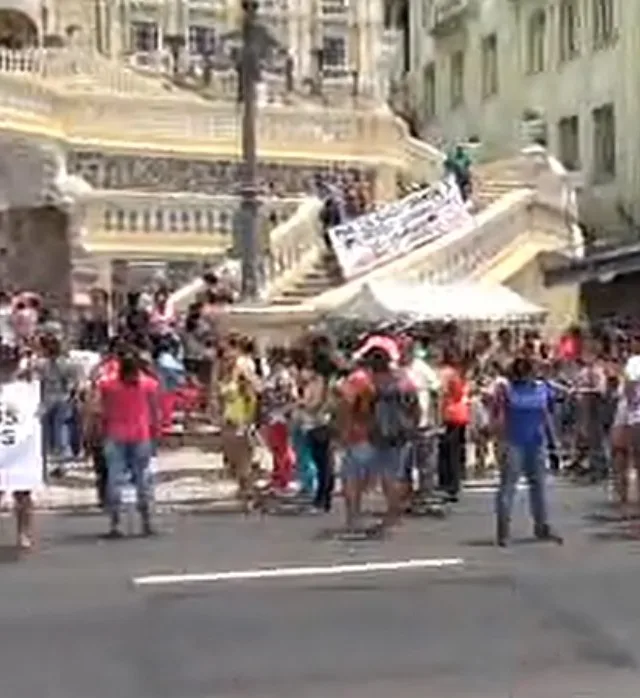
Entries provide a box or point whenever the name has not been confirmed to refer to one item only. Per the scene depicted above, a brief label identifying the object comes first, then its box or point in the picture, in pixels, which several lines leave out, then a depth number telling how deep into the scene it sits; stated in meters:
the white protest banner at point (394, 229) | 32.28
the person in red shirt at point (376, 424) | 16.91
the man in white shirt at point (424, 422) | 18.33
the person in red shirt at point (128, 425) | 17.02
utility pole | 26.41
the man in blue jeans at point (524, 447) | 16.20
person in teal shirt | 34.53
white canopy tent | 26.70
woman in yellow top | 19.83
